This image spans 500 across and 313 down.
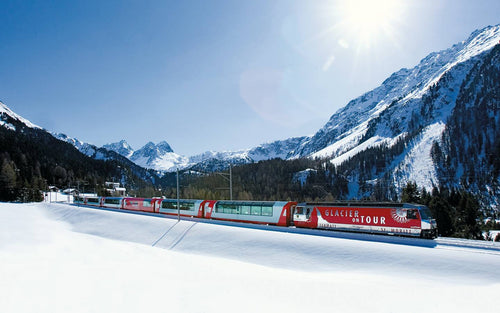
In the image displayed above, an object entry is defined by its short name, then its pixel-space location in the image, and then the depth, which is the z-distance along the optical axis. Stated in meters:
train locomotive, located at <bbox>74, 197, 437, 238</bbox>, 24.48
